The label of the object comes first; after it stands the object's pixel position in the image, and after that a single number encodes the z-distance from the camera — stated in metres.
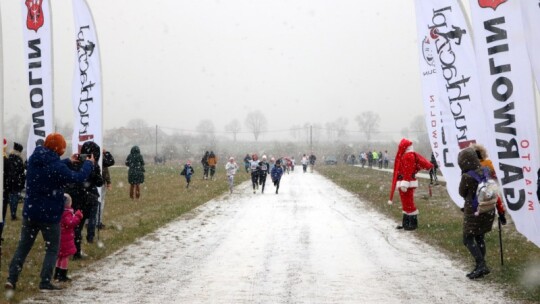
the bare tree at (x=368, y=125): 157.75
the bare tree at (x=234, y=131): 162.52
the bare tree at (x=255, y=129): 167.25
